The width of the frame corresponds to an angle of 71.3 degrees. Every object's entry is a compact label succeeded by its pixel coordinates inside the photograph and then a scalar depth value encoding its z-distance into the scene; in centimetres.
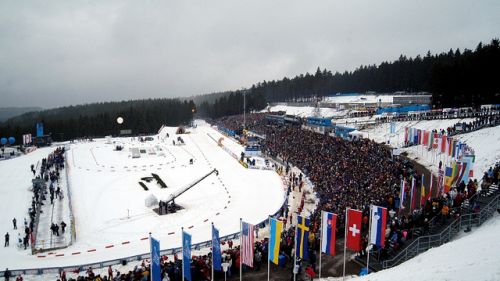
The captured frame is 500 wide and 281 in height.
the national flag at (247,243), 1424
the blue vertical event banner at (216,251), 1427
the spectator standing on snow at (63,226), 2479
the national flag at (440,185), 2193
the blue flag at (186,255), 1394
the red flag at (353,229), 1411
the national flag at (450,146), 2756
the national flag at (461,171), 2044
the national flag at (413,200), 2243
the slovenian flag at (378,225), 1385
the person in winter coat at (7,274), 1798
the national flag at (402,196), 2052
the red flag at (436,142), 2979
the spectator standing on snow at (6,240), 2339
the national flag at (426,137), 3275
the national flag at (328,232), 1436
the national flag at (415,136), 3671
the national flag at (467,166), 2034
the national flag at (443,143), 2847
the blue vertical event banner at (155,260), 1364
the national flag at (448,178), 2078
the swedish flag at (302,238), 1451
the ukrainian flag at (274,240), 1431
